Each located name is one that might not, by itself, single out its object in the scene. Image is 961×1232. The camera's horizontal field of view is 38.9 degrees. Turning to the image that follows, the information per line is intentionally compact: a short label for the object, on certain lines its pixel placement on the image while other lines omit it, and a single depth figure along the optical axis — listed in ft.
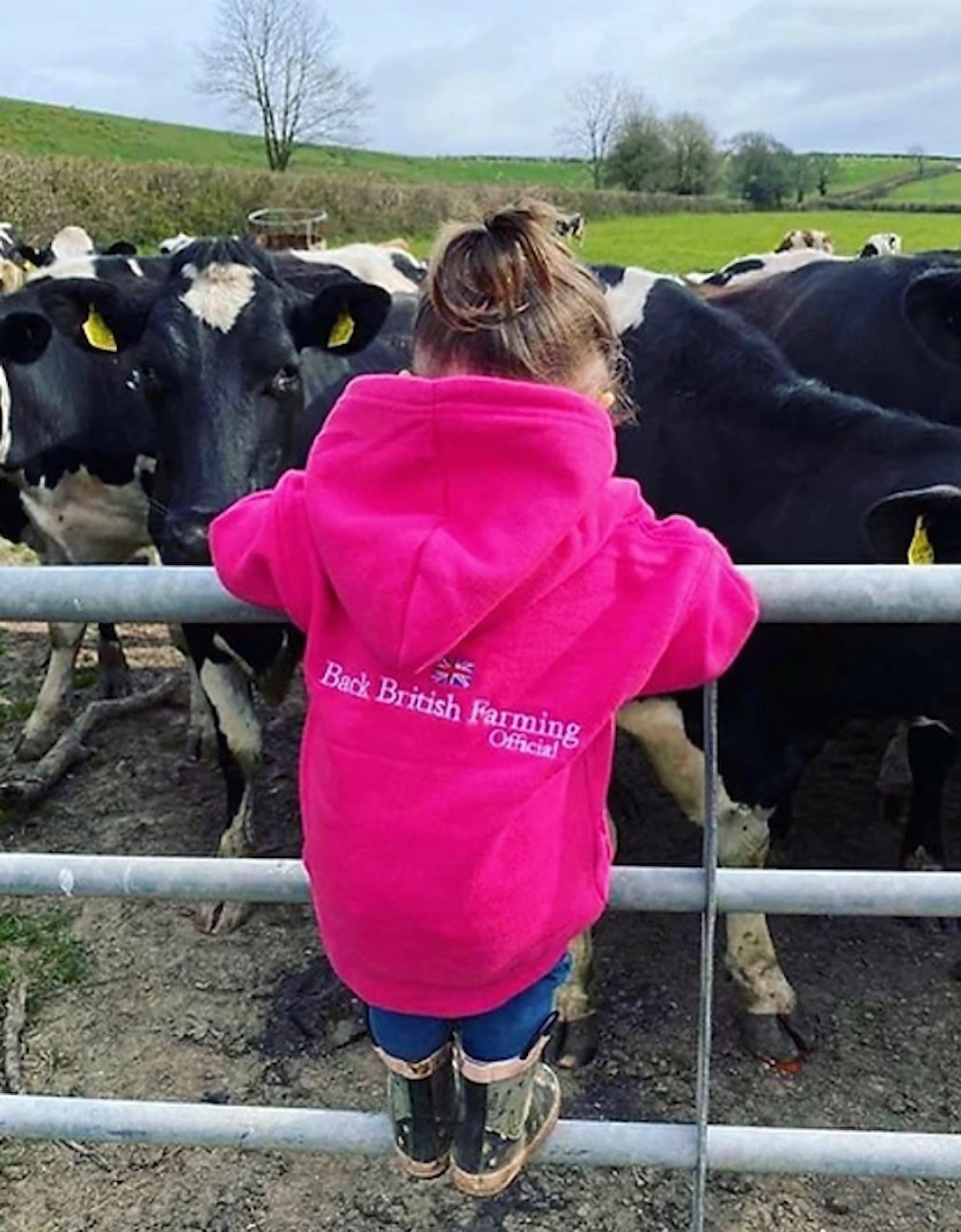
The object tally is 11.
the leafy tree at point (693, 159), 184.96
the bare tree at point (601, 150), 193.47
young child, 4.92
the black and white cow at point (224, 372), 12.68
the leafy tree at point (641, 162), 187.21
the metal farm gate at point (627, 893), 5.45
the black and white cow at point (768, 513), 10.01
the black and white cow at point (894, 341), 13.67
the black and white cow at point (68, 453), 17.74
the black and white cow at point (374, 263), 20.61
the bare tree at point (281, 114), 168.45
